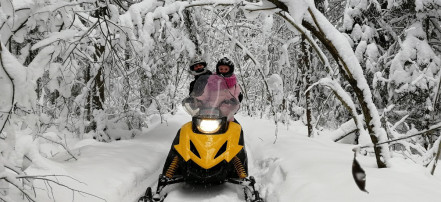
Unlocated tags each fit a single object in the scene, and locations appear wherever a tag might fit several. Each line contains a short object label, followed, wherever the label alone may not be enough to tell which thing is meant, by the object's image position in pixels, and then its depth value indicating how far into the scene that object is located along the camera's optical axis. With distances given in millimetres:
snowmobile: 4418
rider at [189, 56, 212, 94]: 5562
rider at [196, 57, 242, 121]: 4816
